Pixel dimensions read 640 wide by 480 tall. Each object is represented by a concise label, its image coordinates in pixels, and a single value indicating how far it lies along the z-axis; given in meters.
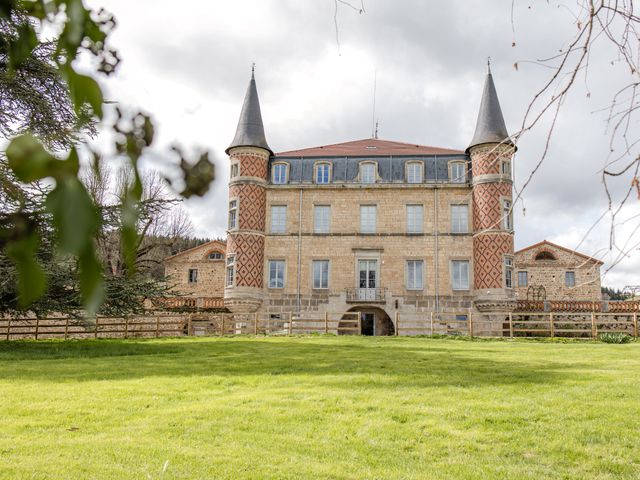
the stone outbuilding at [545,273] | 40.94
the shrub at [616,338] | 22.09
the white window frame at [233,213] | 30.11
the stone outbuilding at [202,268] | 42.31
